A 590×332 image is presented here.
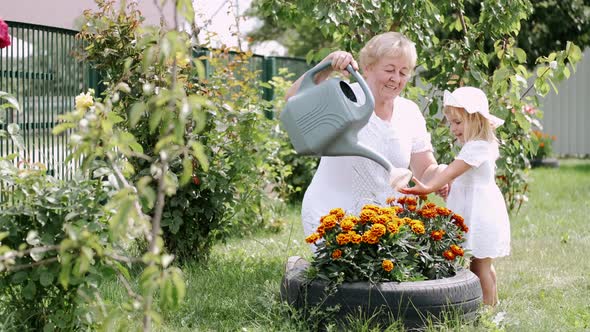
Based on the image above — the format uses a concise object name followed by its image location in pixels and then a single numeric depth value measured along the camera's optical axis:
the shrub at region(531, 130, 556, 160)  11.51
